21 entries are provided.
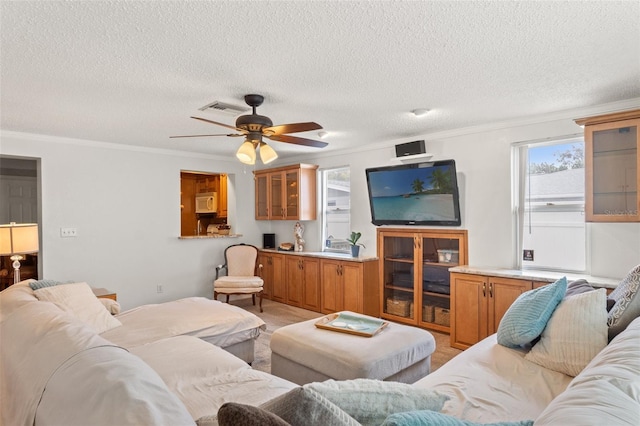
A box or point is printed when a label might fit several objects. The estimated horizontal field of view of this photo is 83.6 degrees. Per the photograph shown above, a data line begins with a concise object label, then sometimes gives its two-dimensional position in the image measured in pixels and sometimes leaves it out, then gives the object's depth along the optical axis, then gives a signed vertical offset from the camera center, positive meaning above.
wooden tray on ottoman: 2.67 -0.89
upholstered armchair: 5.56 -0.80
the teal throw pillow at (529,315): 2.11 -0.64
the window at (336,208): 5.42 +0.06
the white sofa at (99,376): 0.93 -0.53
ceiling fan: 2.73 +0.65
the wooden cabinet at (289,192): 5.54 +0.33
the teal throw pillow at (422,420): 0.91 -0.55
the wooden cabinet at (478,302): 3.32 -0.90
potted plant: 4.89 -0.46
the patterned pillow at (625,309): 1.85 -0.53
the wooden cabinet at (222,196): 6.43 +0.32
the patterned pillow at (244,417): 0.77 -0.45
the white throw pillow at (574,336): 1.87 -0.68
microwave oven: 6.75 +0.22
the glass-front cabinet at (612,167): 2.86 +0.35
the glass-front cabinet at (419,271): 4.20 -0.75
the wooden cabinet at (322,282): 4.64 -1.00
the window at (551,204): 3.45 +0.05
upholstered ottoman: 2.29 -0.97
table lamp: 3.03 -0.21
